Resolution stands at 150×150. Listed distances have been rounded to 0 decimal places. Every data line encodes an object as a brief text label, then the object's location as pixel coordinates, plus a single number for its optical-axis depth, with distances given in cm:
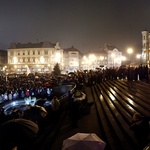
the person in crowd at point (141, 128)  567
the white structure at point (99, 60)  7774
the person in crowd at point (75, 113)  908
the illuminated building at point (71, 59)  7806
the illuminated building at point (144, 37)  6818
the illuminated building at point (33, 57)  6574
